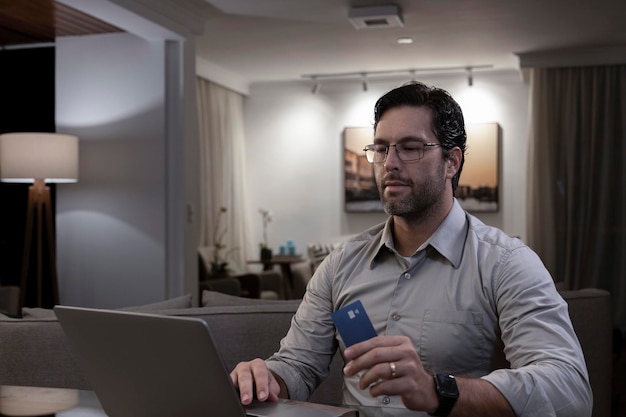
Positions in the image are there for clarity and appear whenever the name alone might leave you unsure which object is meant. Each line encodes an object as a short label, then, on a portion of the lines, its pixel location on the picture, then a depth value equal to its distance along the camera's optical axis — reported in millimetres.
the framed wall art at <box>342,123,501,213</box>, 7488
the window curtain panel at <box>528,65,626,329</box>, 6301
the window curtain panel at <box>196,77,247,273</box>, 7199
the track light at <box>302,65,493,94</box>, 7355
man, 1343
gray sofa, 2264
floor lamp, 4477
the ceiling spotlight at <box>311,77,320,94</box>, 7801
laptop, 1027
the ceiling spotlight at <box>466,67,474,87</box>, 7305
